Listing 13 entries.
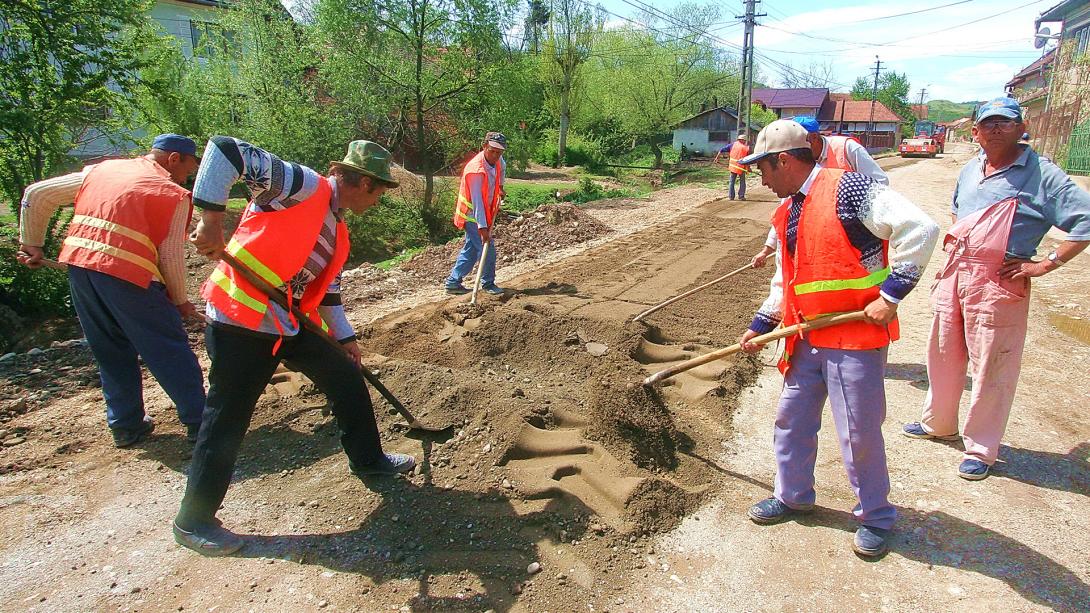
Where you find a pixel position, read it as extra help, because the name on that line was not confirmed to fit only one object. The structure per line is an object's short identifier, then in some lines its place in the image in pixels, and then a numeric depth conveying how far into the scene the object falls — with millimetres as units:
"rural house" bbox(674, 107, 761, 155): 42150
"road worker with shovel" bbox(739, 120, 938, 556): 2443
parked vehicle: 39312
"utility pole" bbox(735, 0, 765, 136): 24125
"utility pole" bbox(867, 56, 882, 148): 55103
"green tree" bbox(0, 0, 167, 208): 5953
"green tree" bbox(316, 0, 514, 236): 11219
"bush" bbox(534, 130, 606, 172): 30938
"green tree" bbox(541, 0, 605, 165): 28391
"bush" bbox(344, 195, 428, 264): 10961
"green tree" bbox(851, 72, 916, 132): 69812
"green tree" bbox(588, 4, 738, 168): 30234
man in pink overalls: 3154
